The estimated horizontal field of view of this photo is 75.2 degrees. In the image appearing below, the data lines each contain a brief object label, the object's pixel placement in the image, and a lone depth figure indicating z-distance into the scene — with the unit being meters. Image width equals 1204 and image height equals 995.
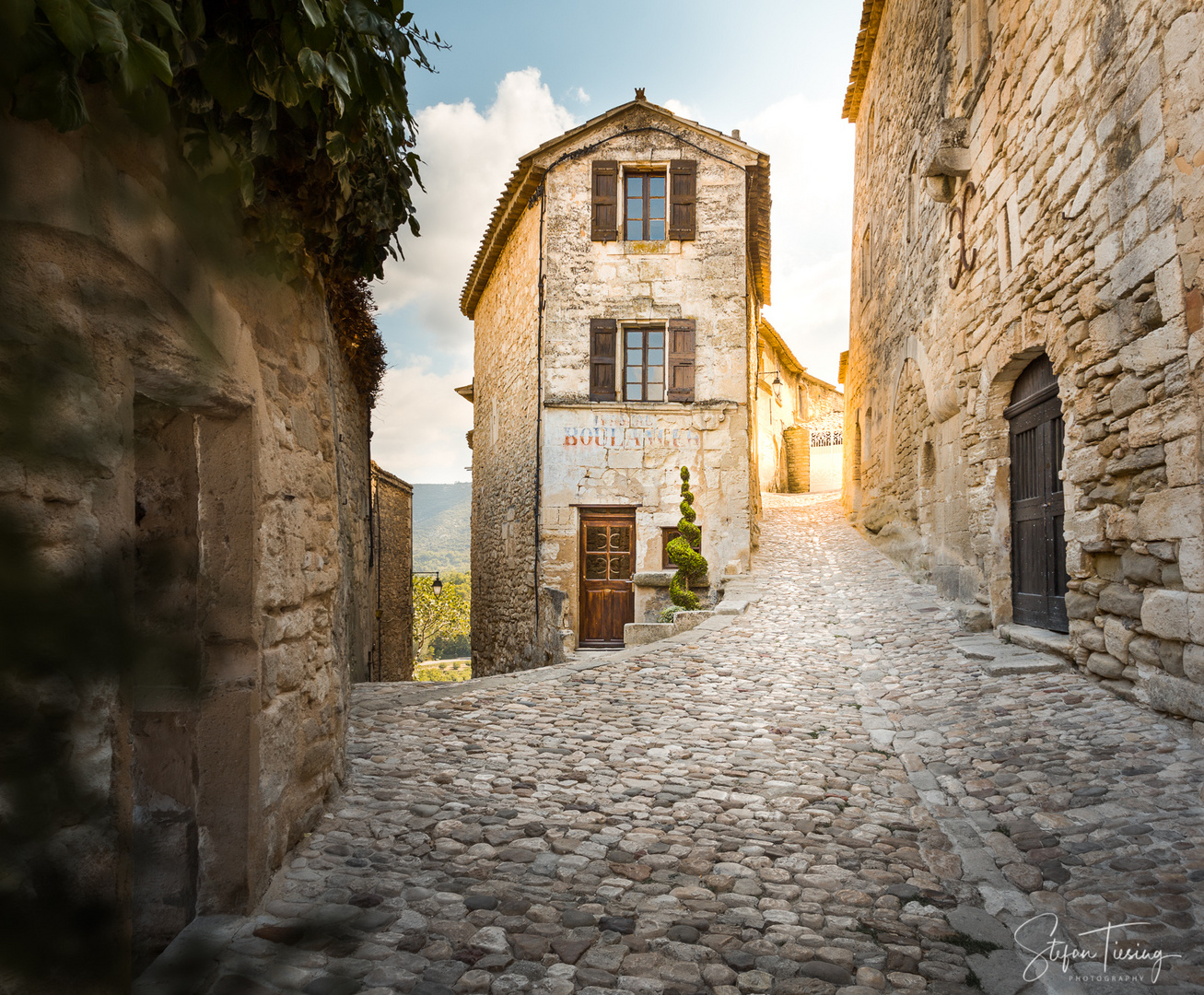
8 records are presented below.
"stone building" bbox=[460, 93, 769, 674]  12.12
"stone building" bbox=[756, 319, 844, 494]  21.92
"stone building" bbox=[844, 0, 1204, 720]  3.89
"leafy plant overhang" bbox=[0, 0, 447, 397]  1.31
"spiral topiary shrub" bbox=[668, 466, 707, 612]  10.86
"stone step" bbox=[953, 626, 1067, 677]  5.24
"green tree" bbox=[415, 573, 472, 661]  37.31
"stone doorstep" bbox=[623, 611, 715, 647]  9.38
